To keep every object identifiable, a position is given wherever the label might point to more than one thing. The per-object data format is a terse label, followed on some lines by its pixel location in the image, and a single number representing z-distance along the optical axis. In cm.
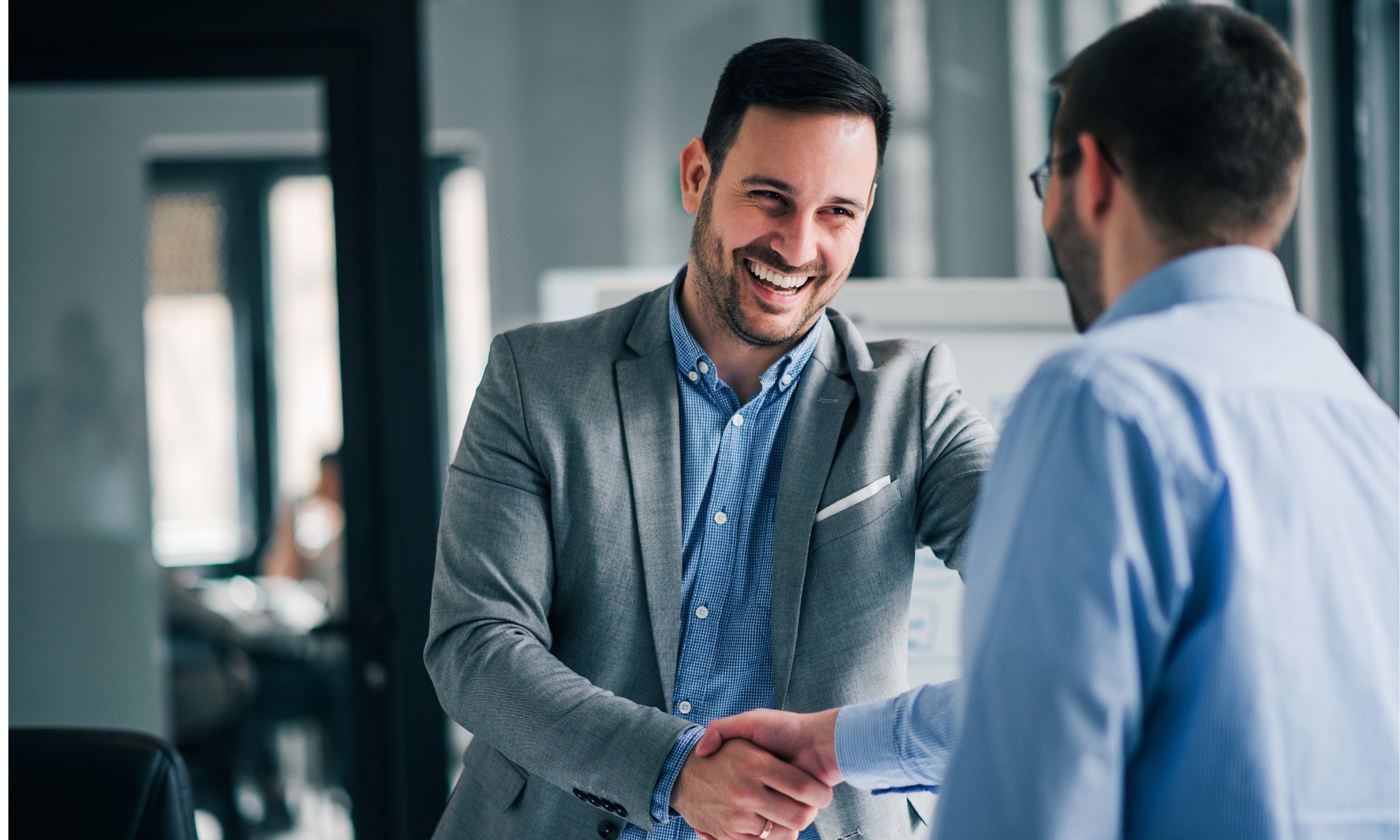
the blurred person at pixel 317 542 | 290
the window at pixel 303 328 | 284
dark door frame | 274
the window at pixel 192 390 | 298
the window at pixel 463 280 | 417
